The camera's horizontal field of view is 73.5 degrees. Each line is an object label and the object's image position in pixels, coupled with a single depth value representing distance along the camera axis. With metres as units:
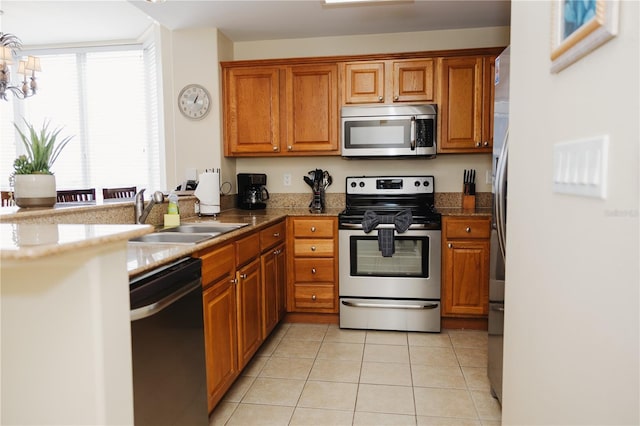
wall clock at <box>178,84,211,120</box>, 3.61
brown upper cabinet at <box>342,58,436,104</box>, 3.37
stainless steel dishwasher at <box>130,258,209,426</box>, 1.32
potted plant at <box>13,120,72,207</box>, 1.77
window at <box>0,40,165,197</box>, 4.48
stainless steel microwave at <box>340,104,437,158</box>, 3.32
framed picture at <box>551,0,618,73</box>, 0.69
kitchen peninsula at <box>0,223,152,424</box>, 0.95
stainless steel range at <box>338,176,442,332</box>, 3.14
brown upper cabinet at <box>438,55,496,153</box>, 3.30
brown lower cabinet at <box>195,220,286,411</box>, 1.94
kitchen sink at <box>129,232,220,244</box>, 2.27
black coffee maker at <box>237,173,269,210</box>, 3.72
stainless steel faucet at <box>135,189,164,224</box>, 2.24
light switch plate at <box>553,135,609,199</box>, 0.72
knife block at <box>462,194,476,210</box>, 3.48
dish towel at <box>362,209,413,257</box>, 3.11
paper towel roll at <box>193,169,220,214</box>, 3.10
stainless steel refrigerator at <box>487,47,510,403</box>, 1.93
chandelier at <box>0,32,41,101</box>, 3.65
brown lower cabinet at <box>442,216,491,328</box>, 3.12
